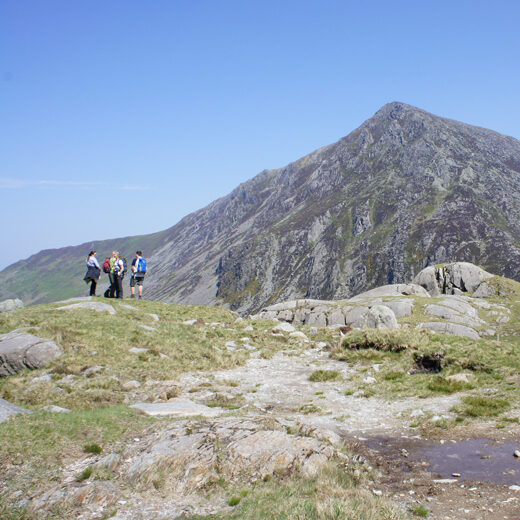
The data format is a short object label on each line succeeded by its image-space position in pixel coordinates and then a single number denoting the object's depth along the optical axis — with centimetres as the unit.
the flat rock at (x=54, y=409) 1409
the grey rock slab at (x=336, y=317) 6189
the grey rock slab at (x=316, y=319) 6325
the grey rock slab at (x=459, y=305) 6594
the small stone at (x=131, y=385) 1822
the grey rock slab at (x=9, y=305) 3784
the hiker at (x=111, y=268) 3556
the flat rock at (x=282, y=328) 3367
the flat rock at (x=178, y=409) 1429
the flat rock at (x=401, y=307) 6218
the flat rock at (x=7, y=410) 1213
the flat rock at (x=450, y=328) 5599
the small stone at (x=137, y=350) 2269
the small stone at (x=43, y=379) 1753
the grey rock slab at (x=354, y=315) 5941
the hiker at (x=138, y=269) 3585
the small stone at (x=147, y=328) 2722
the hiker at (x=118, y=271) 3559
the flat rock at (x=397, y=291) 7680
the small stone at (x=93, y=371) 1880
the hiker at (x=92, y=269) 3391
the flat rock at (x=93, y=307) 3056
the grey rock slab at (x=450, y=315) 6151
